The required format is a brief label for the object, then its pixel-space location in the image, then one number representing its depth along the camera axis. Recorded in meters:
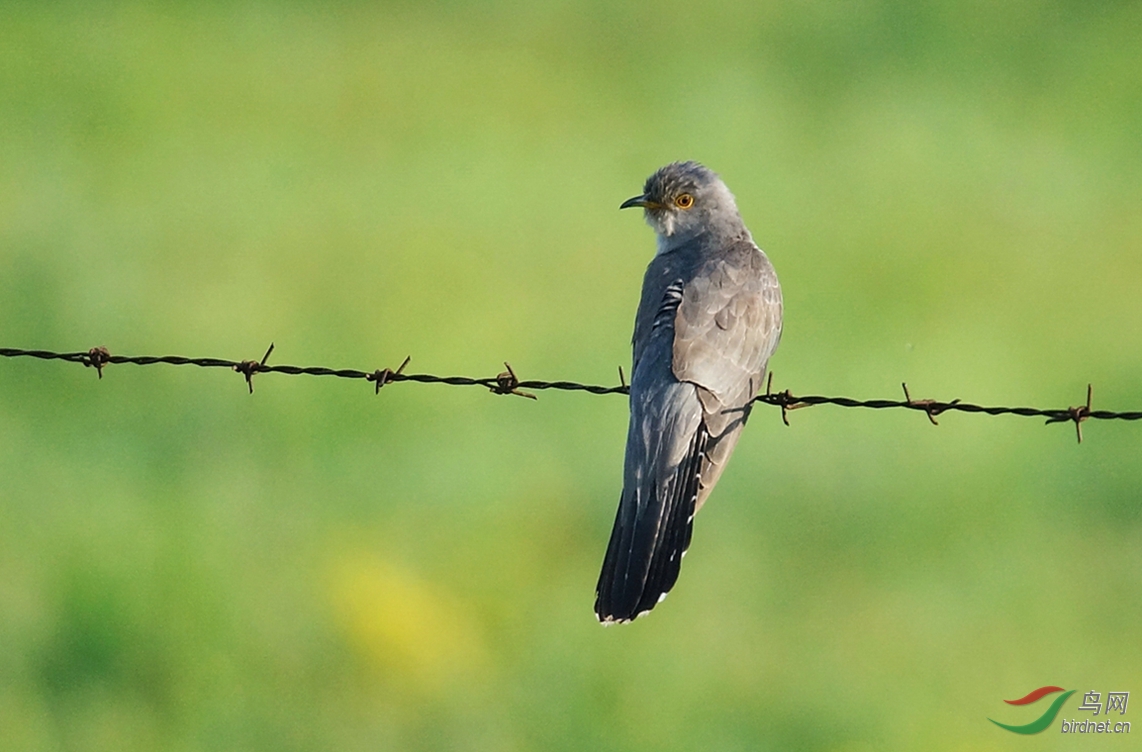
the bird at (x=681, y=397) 12.18
